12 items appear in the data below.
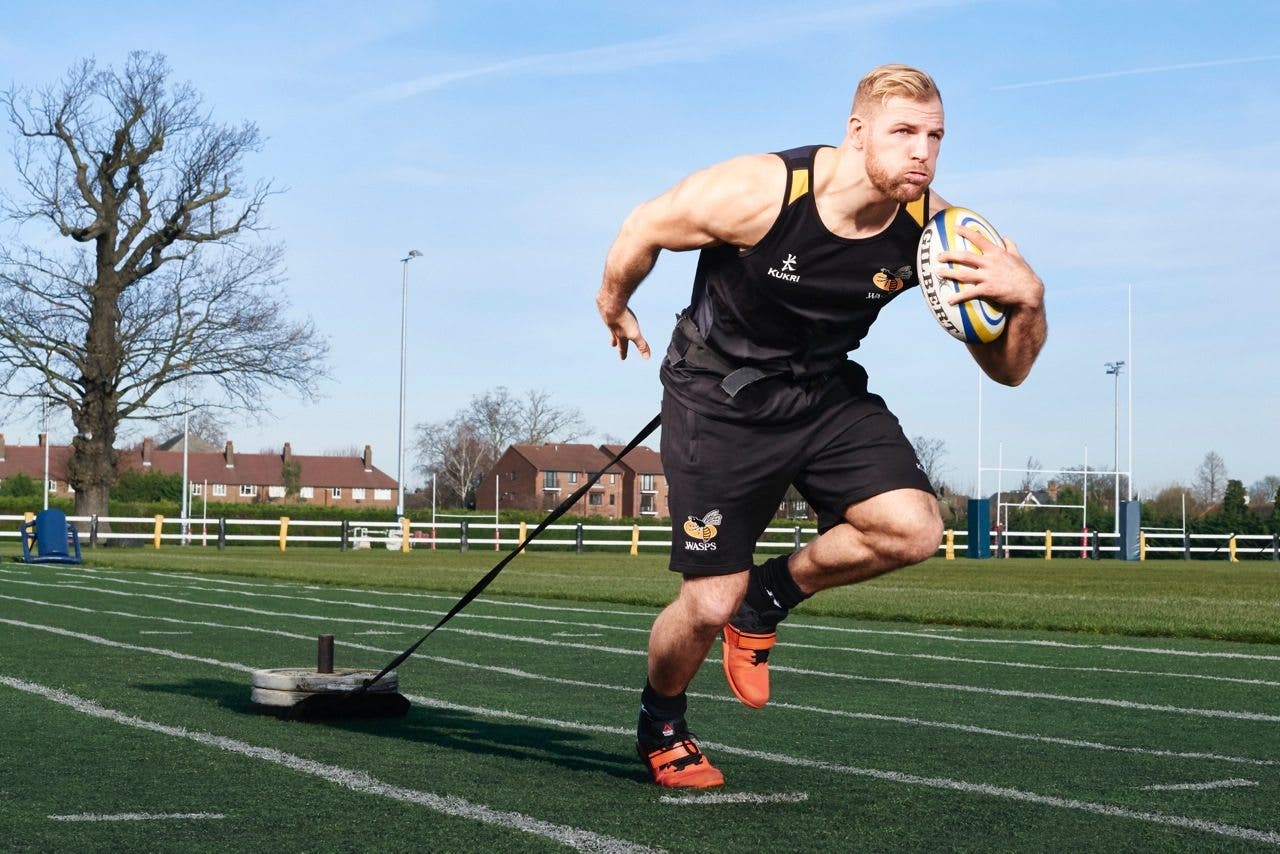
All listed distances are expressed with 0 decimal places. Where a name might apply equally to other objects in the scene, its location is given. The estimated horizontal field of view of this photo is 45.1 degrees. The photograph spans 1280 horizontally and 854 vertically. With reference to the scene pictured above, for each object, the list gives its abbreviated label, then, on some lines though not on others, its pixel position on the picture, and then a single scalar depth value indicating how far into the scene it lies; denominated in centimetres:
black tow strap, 533
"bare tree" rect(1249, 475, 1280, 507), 10926
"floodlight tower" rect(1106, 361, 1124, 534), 5850
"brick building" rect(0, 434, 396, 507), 11881
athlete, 443
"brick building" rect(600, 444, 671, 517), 12300
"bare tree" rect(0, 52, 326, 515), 3906
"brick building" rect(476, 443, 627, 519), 11506
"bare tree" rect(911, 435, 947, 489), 8946
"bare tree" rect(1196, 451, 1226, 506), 11194
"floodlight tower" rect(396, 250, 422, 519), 4538
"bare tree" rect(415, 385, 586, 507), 9200
